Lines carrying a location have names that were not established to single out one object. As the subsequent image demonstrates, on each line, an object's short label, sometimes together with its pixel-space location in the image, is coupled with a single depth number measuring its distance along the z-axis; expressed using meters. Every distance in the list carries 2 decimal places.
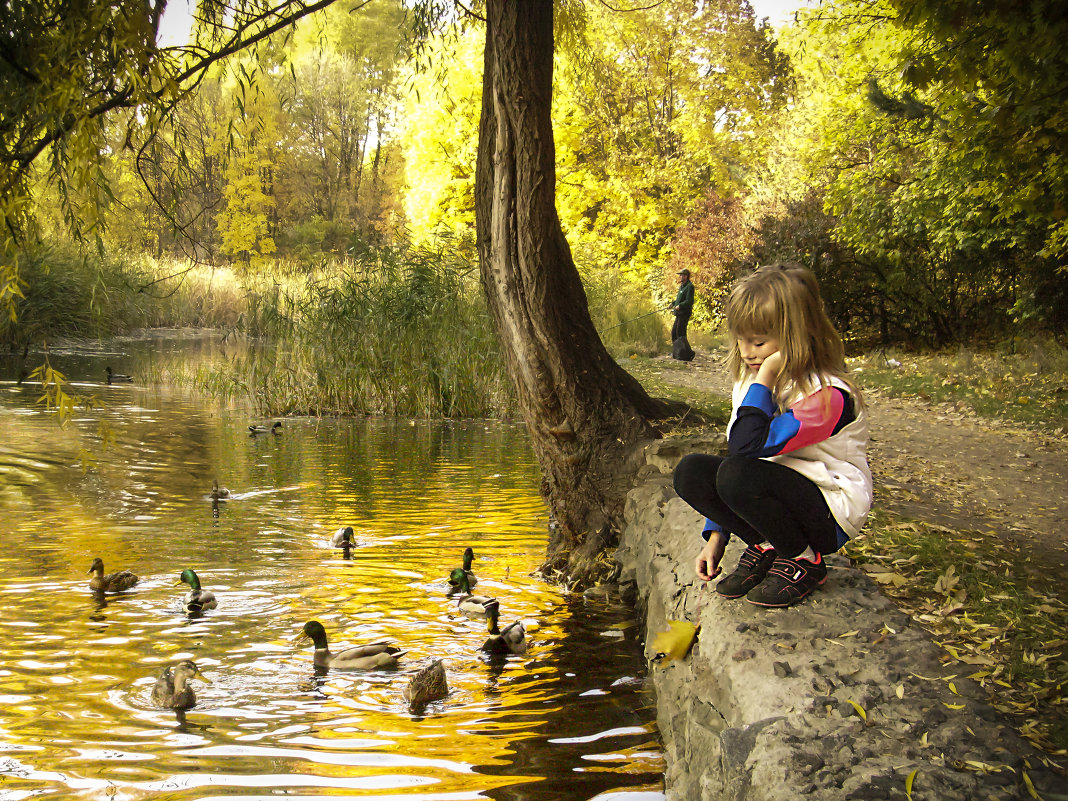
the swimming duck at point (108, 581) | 6.80
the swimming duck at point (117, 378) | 19.24
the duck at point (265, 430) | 14.05
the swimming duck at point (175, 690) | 4.84
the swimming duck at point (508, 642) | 5.87
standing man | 21.27
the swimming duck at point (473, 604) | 6.42
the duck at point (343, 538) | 8.09
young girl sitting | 3.80
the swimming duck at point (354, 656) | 5.45
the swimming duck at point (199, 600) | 6.46
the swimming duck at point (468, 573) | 7.02
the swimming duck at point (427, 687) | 4.98
